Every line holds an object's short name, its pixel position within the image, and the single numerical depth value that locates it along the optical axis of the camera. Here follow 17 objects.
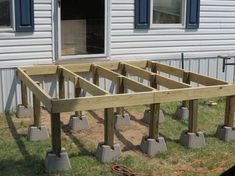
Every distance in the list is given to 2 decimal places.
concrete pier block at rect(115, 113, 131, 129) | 7.48
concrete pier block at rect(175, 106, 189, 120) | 8.10
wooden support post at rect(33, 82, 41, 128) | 6.70
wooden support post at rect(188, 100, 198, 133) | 6.61
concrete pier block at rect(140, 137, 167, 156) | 6.28
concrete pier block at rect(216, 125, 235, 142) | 6.93
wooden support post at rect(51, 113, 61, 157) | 5.65
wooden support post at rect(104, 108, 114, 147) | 5.96
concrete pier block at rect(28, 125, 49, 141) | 6.78
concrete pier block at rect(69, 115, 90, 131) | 7.28
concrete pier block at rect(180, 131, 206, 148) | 6.62
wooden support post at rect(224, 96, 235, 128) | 6.86
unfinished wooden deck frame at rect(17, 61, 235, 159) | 5.77
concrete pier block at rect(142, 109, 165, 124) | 7.86
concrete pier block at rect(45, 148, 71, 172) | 5.65
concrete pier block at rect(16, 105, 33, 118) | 8.01
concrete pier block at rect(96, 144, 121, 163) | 5.97
